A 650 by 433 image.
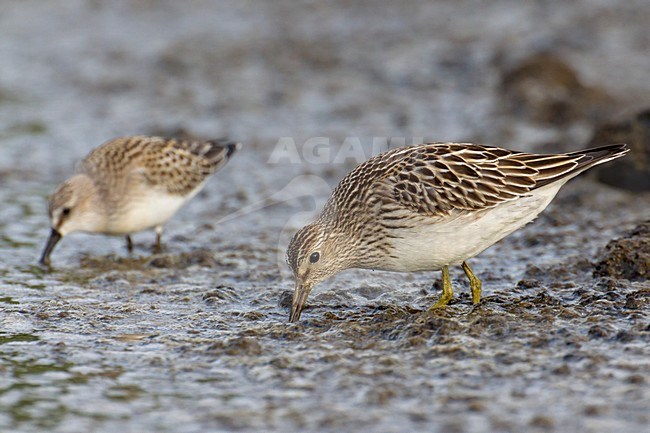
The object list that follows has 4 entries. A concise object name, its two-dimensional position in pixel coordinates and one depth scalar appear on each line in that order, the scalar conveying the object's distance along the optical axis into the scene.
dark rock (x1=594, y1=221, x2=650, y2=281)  8.71
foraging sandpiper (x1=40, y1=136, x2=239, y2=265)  10.55
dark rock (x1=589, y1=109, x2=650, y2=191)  11.75
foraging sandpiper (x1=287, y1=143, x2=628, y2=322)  7.92
